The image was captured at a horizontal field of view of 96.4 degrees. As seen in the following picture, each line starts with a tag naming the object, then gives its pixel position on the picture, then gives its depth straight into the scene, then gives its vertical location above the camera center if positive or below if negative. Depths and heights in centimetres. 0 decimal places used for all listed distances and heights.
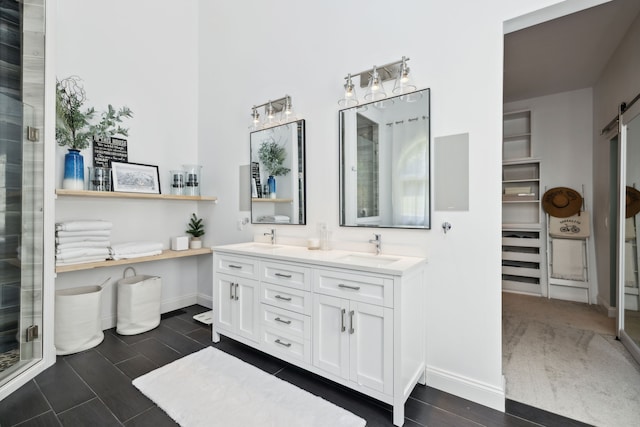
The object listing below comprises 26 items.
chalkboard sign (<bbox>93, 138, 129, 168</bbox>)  269 +61
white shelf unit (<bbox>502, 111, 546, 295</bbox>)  411 +2
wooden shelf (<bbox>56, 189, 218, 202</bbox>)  232 +17
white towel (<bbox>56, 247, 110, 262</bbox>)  233 -34
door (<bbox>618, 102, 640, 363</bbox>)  226 -15
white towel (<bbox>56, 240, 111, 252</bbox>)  234 -27
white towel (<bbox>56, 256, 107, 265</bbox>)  234 -40
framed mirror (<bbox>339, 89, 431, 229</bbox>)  201 +39
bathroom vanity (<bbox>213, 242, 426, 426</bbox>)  160 -65
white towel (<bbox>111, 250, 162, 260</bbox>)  263 -40
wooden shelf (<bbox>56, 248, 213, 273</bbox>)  231 -43
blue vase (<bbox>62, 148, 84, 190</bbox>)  242 +36
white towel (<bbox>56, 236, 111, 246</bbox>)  235 -23
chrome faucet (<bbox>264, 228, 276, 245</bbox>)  281 -22
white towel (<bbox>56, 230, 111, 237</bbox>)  234 -17
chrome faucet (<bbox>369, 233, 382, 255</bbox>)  214 -21
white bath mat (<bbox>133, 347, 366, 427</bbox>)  158 -114
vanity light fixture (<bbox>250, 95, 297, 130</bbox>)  265 +97
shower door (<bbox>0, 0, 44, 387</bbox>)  198 +23
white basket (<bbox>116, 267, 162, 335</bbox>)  267 -89
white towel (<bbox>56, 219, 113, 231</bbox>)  236 -10
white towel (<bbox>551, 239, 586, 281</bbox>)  379 -61
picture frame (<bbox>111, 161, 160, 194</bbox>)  278 +37
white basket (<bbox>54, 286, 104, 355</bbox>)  230 -90
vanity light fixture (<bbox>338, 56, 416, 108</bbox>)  198 +97
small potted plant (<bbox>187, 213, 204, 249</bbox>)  334 -21
